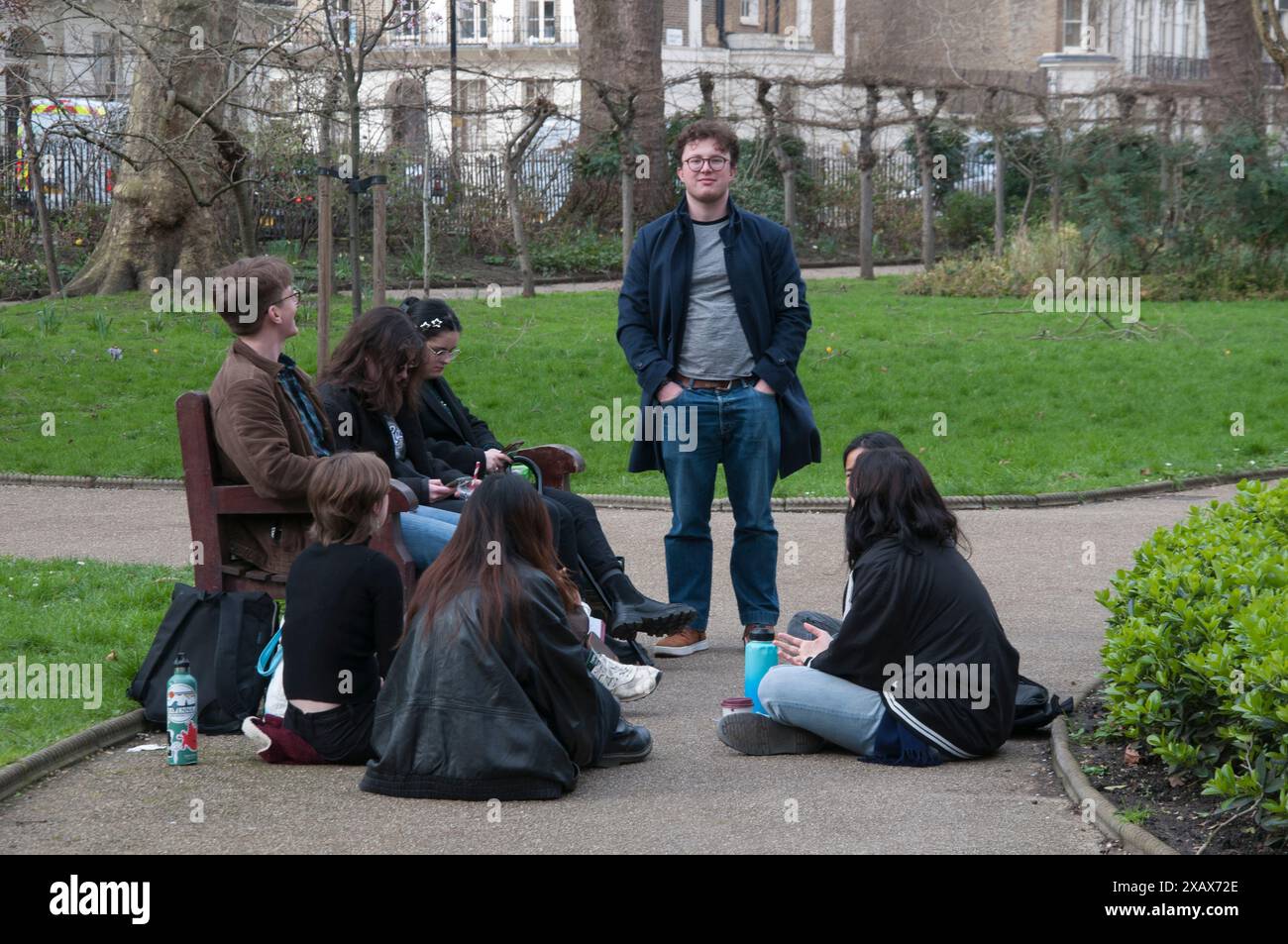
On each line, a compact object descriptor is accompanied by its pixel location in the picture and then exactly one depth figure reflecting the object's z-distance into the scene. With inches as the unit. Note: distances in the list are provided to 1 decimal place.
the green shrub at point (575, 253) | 945.5
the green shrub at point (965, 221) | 1162.0
